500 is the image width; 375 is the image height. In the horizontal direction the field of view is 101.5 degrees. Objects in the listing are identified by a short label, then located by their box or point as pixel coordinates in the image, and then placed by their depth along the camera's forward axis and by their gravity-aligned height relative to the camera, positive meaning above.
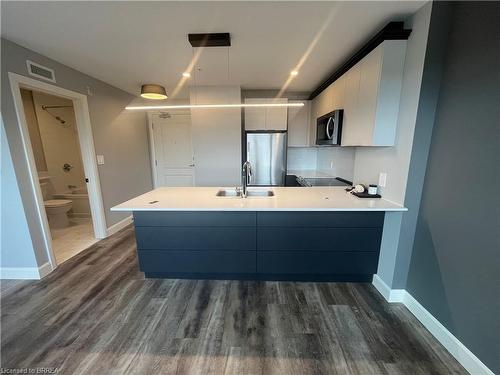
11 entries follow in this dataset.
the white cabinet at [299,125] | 4.03 +0.51
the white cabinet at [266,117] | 3.72 +0.62
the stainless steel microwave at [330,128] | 2.48 +0.30
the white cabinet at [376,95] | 1.74 +0.51
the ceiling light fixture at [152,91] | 2.49 +0.72
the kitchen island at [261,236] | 1.94 -0.83
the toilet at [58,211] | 3.59 -1.06
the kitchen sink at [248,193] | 2.42 -0.50
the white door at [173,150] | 4.66 +0.02
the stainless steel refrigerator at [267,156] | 3.69 -0.09
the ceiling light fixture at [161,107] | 2.23 +0.51
